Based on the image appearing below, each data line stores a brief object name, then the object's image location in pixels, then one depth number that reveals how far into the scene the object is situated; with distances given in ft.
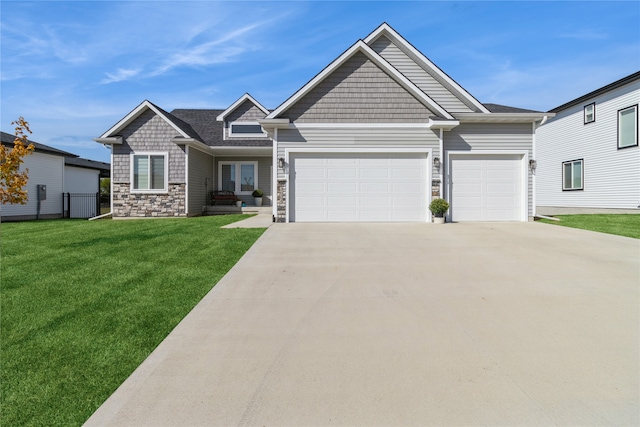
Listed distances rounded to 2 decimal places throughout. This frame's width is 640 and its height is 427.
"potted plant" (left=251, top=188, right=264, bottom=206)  61.26
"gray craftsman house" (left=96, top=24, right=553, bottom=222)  39.19
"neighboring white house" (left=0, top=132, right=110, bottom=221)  57.16
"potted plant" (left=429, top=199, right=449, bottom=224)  38.22
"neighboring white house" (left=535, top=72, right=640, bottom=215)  52.39
